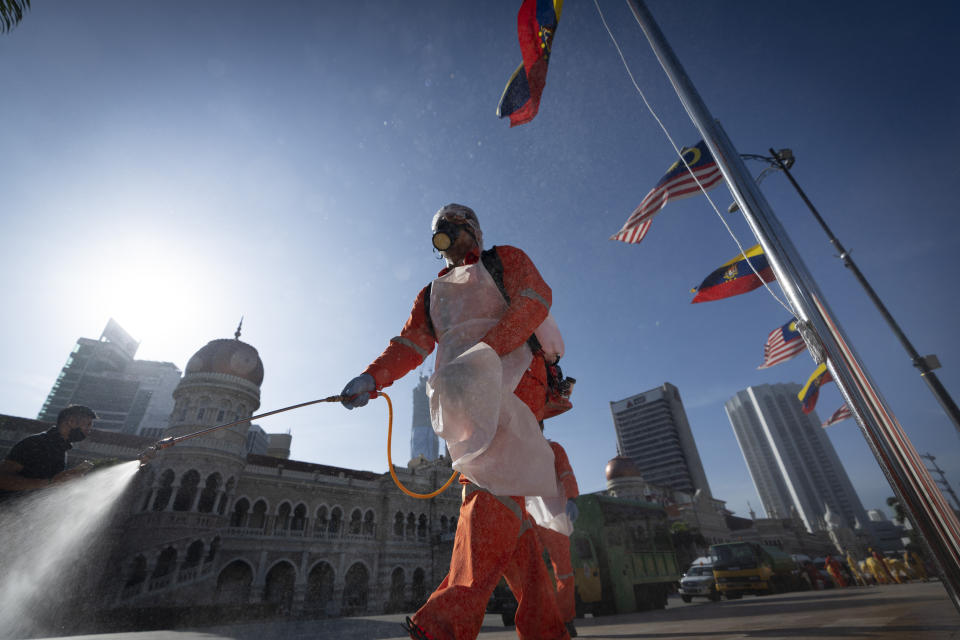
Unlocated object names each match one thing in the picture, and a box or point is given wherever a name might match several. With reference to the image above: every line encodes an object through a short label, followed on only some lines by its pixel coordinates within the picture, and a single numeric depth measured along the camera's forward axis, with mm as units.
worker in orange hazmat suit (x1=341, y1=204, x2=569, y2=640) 1279
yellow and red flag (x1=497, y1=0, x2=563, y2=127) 3844
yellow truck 10336
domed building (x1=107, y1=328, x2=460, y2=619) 17312
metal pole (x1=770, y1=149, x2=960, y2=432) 6688
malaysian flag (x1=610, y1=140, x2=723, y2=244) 6566
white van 11086
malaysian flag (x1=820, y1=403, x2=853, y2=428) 13234
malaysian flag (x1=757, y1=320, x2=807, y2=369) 9453
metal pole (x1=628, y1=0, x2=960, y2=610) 1386
